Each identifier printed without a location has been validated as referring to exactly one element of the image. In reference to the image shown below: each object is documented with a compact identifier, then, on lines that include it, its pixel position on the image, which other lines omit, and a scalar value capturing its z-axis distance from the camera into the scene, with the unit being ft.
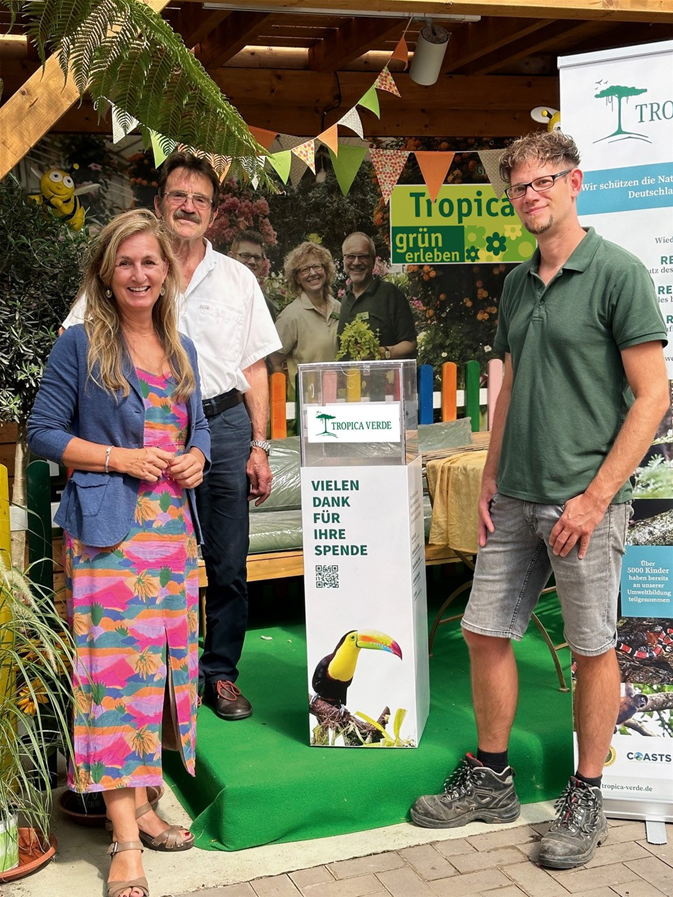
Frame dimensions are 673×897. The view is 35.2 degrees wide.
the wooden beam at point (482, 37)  18.15
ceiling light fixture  18.53
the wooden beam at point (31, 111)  11.07
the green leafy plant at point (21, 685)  9.68
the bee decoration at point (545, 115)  19.80
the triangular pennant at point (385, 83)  17.31
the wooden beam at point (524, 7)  12.76
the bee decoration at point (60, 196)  18.66
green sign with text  22.89
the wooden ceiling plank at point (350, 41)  18.03
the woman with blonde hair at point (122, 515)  9.91
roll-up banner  11.01
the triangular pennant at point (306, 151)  17.25
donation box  11.80
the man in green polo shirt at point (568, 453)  10.03
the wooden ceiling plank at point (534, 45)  19.36
